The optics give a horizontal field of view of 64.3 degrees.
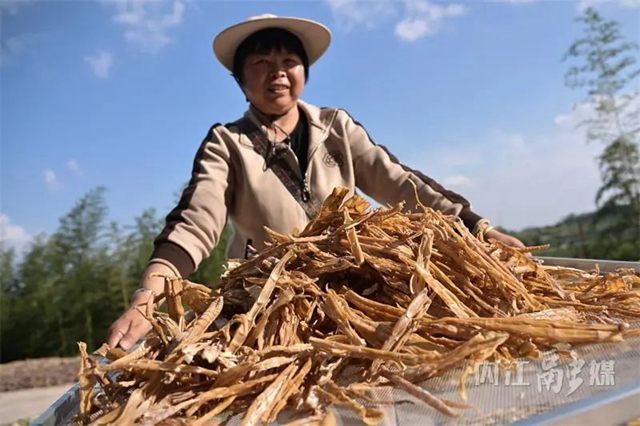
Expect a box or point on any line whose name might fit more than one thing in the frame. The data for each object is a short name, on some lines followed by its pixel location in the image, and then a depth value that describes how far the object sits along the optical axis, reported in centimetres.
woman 162
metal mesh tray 38
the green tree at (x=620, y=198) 585
